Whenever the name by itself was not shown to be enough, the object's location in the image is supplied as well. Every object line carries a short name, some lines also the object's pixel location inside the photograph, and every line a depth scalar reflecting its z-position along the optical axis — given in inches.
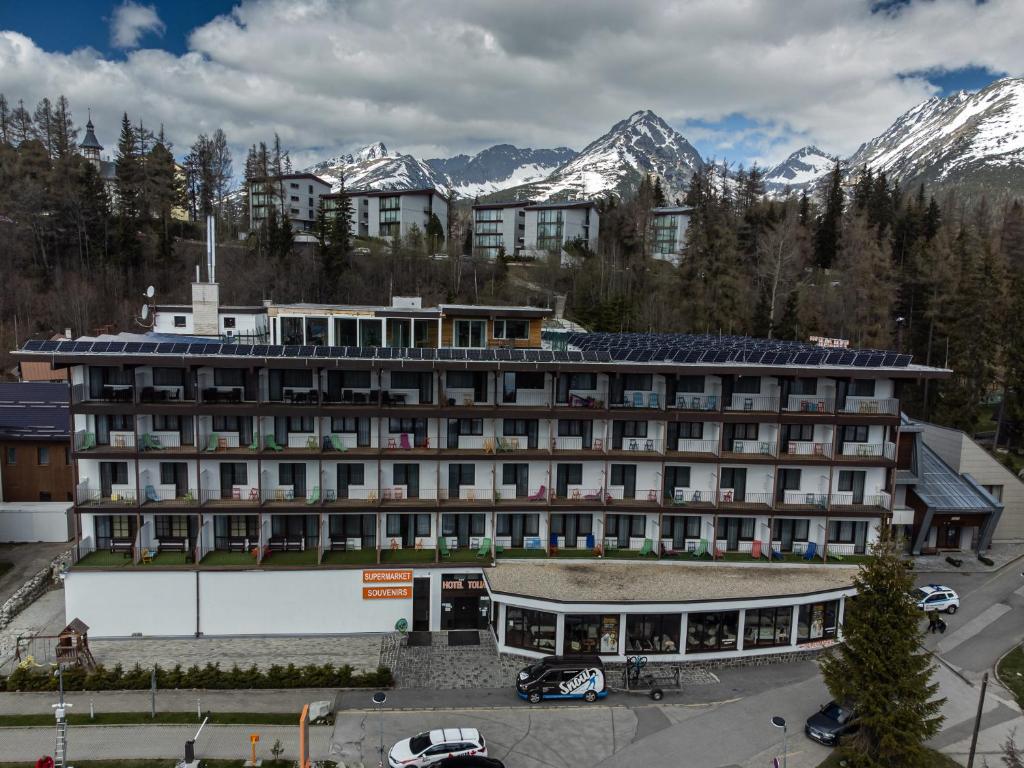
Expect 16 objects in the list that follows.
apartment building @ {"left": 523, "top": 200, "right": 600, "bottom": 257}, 4106.8
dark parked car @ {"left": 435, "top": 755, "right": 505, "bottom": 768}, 829.8
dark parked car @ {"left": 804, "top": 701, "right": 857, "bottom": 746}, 927.0
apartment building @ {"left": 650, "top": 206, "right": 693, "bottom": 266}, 4175.7
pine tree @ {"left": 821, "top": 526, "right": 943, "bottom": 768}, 828.6
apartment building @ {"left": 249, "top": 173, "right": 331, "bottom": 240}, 3844.5
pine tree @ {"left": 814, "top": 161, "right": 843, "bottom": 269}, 3966.5
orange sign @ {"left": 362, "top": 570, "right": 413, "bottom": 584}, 1207.6
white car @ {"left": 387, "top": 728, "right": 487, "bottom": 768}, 838.5
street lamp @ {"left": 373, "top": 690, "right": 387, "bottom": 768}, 978.2
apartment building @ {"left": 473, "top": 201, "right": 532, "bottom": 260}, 4242.1
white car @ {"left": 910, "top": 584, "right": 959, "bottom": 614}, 1327.5
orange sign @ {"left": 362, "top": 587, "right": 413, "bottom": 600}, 1208.2
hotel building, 1166.3
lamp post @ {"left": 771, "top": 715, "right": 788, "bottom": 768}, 950.5
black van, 1015.0
